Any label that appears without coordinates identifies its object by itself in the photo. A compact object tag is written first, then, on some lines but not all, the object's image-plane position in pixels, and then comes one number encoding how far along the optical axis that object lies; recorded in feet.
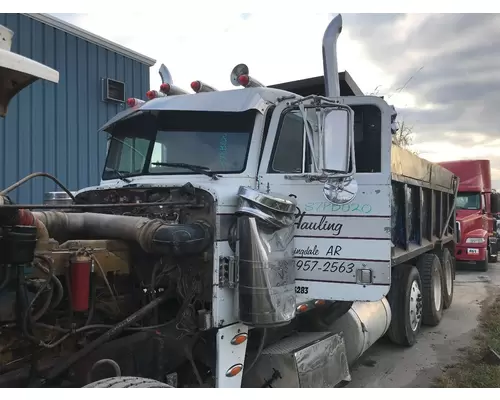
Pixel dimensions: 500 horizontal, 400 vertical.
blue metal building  24.88
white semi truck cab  10.80
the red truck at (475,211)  43.98
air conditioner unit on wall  30.17
